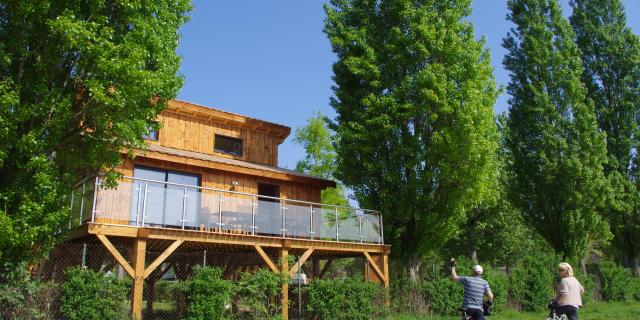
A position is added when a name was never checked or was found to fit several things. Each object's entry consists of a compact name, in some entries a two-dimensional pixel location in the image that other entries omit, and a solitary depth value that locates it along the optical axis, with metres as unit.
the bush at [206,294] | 12.69
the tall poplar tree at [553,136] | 25.58
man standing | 9.54
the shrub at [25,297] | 10.48
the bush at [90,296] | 11.16
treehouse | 13.30
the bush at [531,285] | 21.00
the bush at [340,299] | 14.95
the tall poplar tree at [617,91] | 29.00
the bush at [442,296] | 17.61
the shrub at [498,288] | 19.48
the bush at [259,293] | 13.76
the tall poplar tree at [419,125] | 18.70
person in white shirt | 9.66
